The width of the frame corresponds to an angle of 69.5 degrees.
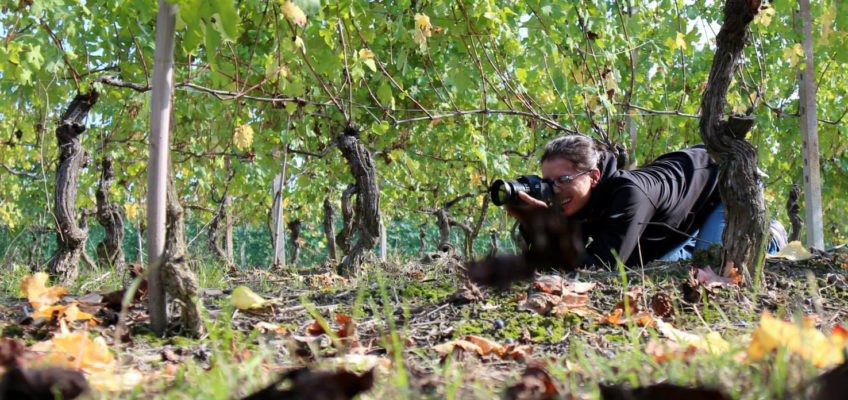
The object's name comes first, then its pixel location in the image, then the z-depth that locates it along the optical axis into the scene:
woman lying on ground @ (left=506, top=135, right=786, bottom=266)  2.79
